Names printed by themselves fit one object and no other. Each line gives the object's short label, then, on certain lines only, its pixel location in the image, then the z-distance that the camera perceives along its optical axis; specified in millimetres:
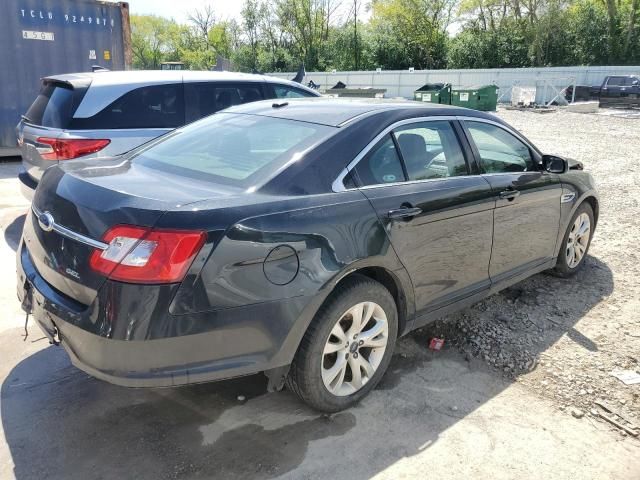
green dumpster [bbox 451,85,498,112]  26094
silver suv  5359
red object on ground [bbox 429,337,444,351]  3812
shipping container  9398
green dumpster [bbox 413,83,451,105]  25484
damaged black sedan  2361
